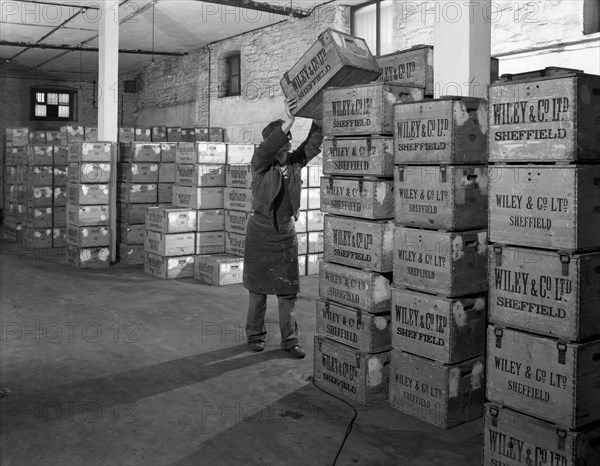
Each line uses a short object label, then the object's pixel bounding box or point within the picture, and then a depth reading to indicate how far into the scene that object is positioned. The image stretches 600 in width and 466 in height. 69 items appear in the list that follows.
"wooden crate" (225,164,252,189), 9.53
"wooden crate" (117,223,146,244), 10.77
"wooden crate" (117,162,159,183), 10.64
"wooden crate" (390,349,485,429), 4.25
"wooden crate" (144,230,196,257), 9.60
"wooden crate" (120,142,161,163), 10.61
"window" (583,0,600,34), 7.83
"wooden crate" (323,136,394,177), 4.56
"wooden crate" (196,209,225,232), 9.82
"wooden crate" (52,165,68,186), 12.41
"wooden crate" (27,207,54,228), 12.47
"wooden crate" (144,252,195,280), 9.60
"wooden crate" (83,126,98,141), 14.21
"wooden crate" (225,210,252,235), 9.58
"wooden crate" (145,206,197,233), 9.57
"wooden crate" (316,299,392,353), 4.65
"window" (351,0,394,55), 11.10
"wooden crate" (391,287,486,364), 4.21
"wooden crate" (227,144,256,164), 10.03
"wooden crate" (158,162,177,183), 10.89
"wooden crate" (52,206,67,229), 12.56
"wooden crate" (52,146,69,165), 12.48
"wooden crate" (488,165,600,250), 3.33
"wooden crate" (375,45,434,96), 4.89
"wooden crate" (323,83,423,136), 4.53
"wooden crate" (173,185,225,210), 9.81
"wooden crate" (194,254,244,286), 9.12
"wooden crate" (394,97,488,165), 4.13
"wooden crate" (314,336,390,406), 4.66
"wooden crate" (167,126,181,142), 15.34
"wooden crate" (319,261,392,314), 4.64
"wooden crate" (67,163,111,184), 10.48
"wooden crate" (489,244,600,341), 3.34
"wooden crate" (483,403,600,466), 3.34
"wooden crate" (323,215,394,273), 4.59
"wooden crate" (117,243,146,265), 10.88
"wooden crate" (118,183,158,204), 10.67
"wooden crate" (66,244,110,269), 10.60
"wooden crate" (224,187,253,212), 9.56
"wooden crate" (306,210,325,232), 10.02
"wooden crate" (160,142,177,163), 10.87
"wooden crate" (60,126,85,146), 14.09
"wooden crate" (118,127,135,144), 14.85
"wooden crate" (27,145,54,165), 12.40
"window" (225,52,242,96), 15.44
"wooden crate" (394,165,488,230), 4.16
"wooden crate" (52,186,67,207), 12.42
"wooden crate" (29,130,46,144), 14.30
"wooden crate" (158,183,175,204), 10.93
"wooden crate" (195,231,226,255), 9.84
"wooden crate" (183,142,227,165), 9.82
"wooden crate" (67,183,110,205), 10.52
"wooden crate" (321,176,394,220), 4.59
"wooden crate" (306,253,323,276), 10.19
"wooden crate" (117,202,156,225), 10.67
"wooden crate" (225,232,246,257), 9.66
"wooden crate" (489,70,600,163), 3.32
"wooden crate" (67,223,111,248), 10.59
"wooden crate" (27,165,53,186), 12.34
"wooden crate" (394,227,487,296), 4.17
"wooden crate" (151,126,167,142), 15.24
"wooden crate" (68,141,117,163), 10.47
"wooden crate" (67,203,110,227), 10.55
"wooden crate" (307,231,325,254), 10.12
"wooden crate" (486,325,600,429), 3.33
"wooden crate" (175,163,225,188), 9.80
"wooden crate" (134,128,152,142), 15.05
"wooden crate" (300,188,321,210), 9.91
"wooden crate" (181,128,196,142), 15.48
